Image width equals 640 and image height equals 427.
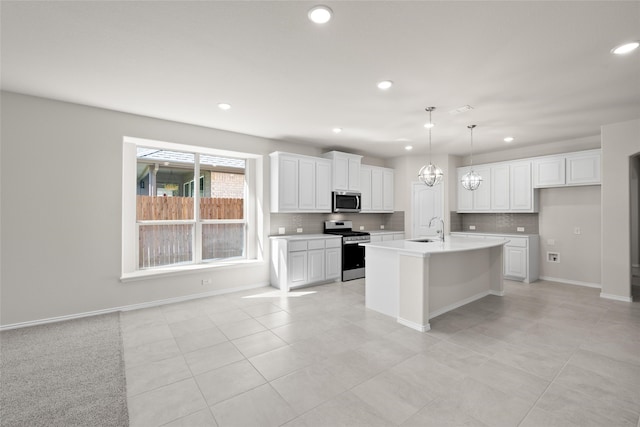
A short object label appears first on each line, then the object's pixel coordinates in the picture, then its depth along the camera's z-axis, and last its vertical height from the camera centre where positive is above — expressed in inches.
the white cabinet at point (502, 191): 229.6 +18.4
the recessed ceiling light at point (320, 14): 77.9 +54.1
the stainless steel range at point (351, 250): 228.7 -29.0
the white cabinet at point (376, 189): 263.3 +23.0
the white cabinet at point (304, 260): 199.2 -33.0
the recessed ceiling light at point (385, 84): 122.4 +54.7
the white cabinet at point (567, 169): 200.0 +31.2
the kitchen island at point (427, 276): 132.7 -33.1
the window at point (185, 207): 174.2 +4.6
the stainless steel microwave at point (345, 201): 237.5 +10.0
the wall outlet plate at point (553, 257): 224.1 -33.3
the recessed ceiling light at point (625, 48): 94.3 +53.8
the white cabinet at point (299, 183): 207.9 +22.5
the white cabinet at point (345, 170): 235.3 +35.5
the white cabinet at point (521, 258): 220.7 -34.0
